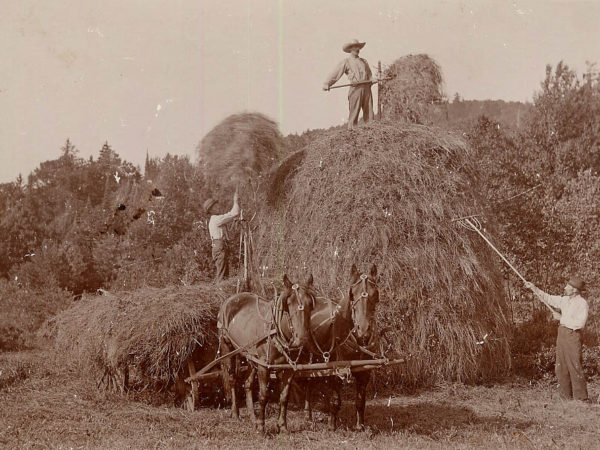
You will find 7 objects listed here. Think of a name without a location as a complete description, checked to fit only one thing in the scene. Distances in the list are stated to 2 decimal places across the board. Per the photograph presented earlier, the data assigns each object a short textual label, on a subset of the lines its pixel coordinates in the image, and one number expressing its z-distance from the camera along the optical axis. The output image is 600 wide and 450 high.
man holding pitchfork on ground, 10.31
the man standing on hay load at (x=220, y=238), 11.78
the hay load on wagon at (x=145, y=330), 9.13
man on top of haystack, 13.48
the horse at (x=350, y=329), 7.38
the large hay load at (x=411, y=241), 10.64
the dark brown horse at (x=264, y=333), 7.68
